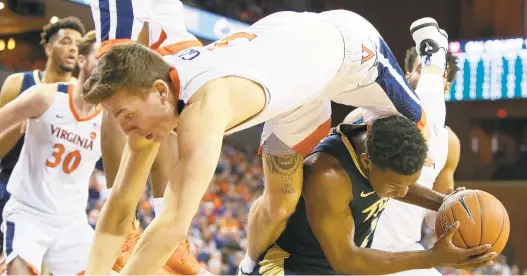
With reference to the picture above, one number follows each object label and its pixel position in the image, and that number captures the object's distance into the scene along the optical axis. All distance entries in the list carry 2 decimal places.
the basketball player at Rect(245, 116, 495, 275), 2.94
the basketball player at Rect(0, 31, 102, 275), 4.45
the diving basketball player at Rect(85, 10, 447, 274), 2.29
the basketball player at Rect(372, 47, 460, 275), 4.04
